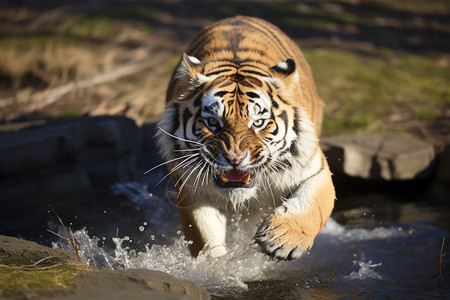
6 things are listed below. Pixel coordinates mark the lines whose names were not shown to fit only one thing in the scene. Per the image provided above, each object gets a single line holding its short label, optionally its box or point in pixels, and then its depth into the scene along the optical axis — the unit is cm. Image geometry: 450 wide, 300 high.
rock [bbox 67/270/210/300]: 390
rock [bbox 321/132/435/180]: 873
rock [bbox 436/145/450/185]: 881
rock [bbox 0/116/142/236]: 766
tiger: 530
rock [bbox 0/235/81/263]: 472
